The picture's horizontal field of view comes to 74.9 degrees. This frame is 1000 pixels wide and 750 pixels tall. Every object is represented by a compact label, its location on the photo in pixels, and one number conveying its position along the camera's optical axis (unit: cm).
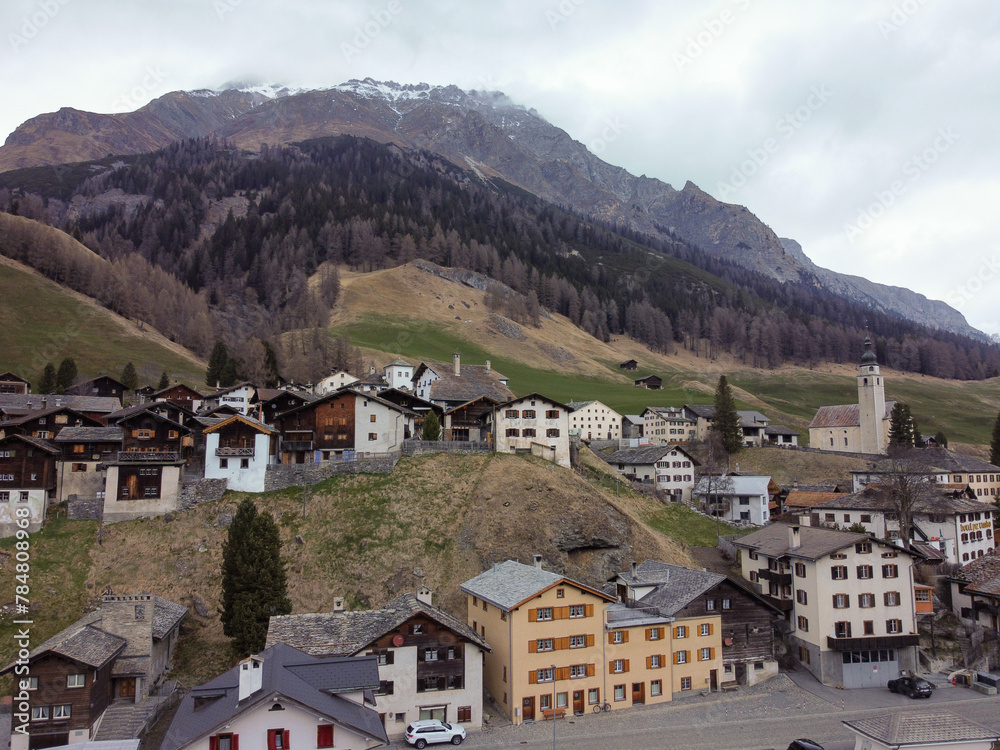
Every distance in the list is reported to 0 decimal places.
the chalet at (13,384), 9506
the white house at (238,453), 5822
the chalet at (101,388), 9125
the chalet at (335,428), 6681
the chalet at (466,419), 7625
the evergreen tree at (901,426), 10956
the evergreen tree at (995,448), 9831
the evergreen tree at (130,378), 10525
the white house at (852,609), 4878
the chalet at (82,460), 5788
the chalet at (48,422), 6419
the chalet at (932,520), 6366
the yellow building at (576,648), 4131
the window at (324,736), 2859
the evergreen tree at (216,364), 11638
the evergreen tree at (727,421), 10706
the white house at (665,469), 8806
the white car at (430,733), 3638
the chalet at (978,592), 5415
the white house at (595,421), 12097
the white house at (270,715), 2791
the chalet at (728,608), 4622
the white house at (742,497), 8200
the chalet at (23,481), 5334
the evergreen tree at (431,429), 6681
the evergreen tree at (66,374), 10012
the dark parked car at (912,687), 4569
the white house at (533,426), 6838
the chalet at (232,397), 8956
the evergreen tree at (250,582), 4306
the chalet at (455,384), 8281
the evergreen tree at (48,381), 9675
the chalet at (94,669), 3509
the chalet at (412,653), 3853
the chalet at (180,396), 8744
